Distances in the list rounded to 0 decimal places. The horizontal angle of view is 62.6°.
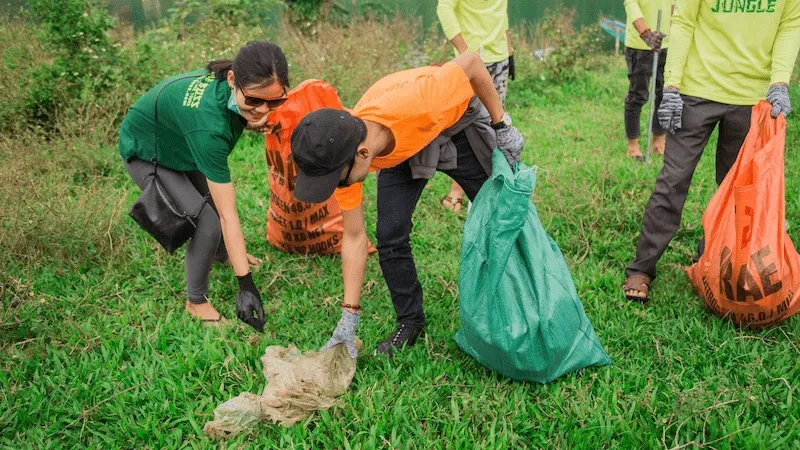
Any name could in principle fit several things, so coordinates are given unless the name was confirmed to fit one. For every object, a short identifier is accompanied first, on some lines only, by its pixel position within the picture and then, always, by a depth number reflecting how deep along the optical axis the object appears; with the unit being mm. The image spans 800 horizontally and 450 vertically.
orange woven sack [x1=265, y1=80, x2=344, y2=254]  3270
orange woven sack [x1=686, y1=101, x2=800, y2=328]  2639
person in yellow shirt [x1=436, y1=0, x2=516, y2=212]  4410
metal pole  4926
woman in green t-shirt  2508
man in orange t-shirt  2061
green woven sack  2322
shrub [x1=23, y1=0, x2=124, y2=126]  5227
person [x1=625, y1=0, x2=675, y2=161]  5152
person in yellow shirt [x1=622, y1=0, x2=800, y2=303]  2930
